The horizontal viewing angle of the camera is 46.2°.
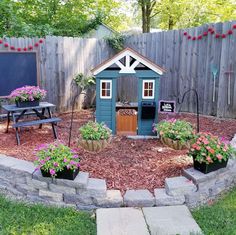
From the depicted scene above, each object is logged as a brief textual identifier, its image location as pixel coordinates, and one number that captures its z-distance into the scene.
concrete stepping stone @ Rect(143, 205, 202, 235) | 2.40
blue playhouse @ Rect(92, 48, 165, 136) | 4.34
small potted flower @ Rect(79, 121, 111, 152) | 3.70
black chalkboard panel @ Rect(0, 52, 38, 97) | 5.56
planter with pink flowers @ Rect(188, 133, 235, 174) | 2.96
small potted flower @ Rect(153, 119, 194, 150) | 3.84
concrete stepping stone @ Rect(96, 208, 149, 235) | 2.41
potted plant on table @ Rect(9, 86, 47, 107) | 4.41
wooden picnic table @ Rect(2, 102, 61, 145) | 4.21
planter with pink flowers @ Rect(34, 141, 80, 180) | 2.79
